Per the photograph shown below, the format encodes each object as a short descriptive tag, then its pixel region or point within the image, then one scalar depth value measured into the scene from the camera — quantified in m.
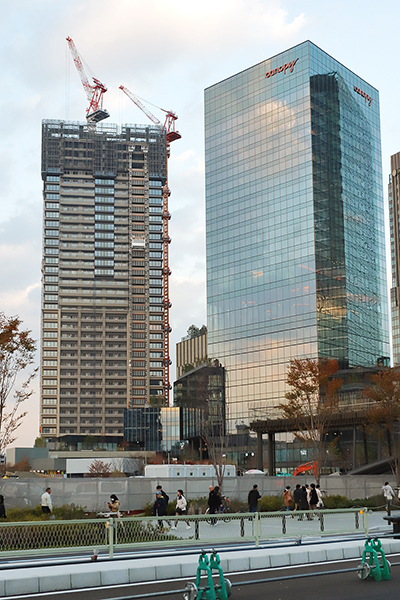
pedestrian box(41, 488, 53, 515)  26.15
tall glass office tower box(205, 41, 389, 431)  107.56
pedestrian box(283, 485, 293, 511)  32.31
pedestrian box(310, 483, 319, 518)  31.75
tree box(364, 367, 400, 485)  50.62
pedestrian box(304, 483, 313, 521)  30.37
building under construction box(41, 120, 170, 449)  174.88
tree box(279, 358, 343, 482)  48.16
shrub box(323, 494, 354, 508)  39.78
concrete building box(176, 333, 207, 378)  180.50
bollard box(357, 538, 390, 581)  14.52
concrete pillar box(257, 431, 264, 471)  77.84
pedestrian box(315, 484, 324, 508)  35.31
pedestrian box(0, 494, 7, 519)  24.63
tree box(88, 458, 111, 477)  104.03
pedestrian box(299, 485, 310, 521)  31.09
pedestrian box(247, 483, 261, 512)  30.09
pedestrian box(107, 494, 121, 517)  27.36
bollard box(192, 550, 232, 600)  11.68
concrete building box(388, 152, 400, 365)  190.62
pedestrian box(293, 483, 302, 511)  31.12
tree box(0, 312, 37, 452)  30.03
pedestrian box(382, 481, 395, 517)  35.48
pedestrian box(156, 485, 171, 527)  27.83
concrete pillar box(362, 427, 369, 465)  66.69
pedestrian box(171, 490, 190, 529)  28.75
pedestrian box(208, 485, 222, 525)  28.47
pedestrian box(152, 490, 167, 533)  27.42
